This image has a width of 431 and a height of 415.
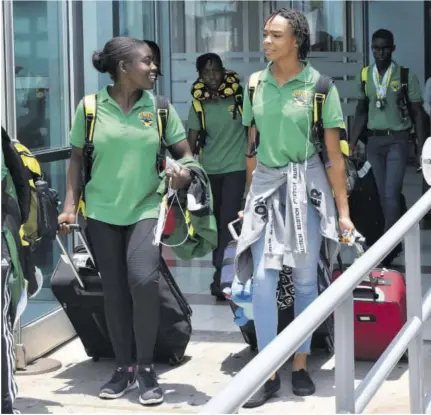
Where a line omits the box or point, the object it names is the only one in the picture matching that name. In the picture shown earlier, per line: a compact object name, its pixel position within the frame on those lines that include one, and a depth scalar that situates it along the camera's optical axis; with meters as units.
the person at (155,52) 5.95
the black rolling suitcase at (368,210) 7.57
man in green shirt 7.88
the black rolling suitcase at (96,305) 4.95
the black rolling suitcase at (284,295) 4.75
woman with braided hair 4.44
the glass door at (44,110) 5.27
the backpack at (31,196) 3.61
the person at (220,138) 6.60
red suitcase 4.80
